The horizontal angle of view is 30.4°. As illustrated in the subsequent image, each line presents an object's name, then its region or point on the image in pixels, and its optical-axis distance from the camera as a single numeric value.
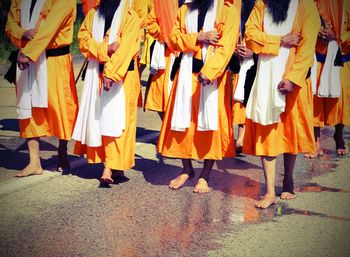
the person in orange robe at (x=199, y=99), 6.07
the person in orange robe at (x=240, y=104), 7.79
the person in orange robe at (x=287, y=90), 5.61
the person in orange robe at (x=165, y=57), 7.48
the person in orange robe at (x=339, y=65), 7.62
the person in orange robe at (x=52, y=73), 6.59
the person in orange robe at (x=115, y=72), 6.23
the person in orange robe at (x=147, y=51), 8.48
